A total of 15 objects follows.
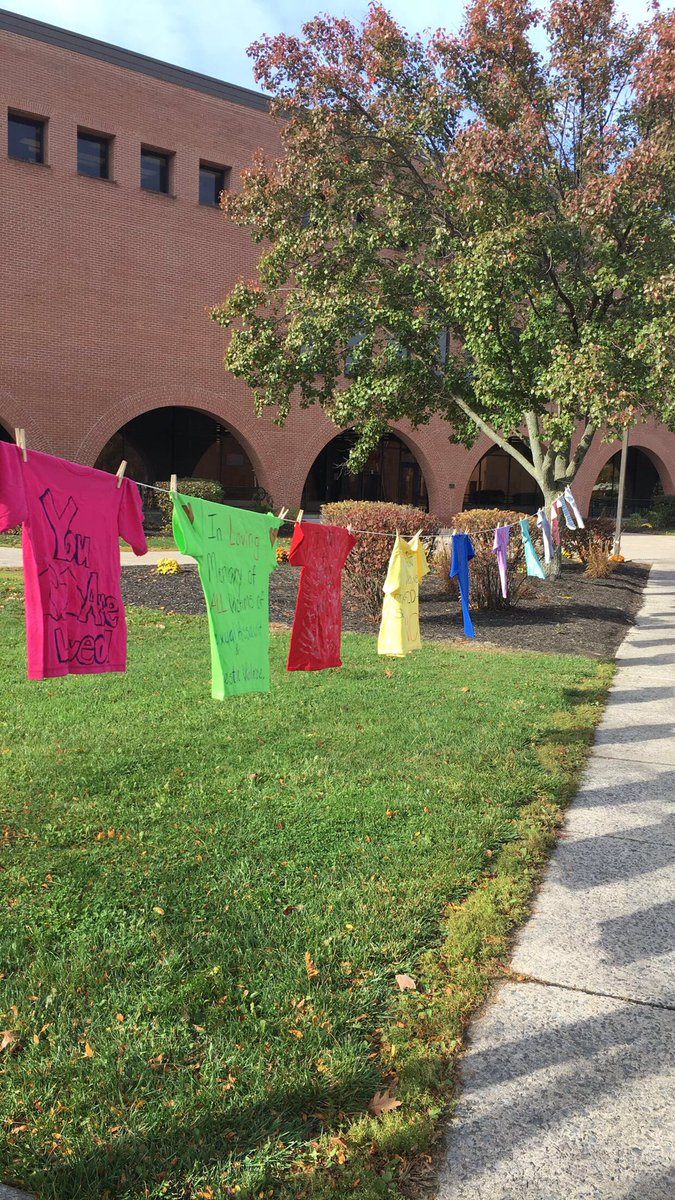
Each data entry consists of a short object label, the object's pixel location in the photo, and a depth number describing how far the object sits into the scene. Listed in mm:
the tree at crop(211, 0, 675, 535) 11180
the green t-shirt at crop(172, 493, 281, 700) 4301
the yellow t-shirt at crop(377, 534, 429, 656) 6289
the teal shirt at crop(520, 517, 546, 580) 8945
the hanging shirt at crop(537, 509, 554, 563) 9919
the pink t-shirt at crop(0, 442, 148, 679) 3576
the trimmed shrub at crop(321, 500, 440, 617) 11117
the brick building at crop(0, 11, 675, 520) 21266
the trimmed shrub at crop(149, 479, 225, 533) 22352
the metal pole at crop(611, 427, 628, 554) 21400
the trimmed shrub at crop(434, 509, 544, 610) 11891
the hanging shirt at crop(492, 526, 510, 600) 8719
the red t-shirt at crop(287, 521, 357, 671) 5395
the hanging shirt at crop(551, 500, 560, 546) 10469
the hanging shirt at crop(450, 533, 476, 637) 7574
